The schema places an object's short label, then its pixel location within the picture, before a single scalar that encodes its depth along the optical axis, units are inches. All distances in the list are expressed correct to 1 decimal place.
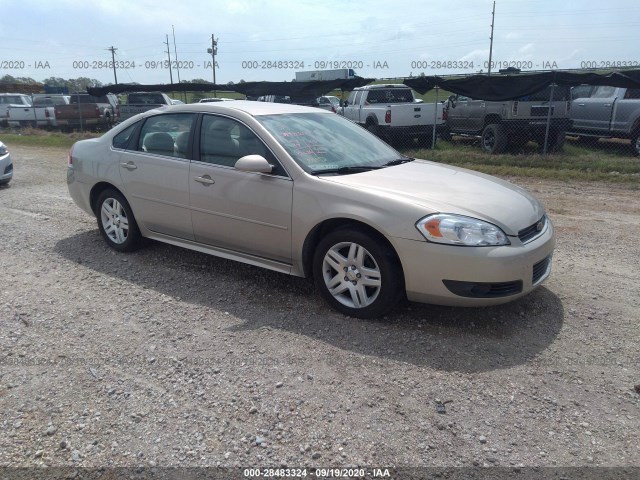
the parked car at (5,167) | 381.6
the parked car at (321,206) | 150.3
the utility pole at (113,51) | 2557.6
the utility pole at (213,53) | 1844.2
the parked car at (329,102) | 766.7
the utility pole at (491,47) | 1714.4
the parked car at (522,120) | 517.7
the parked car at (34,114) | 899.4
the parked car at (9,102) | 974.4
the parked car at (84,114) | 844.0
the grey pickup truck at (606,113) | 503.8
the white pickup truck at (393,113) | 595.2
